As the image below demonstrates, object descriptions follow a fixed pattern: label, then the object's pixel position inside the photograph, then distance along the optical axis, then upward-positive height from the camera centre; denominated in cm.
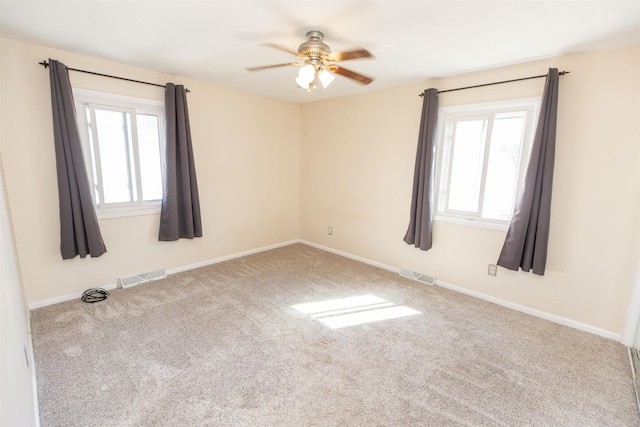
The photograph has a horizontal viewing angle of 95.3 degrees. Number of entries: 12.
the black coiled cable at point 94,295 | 300 -132
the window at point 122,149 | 304 +21
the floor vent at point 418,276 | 360 -128
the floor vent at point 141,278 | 331 -128
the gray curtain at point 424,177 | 331 -3
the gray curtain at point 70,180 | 268 -12
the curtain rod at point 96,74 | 263 +95
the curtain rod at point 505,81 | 256 +92
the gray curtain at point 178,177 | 341 -9
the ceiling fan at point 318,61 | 197 +78
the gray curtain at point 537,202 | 259 -24
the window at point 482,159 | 295 +18
